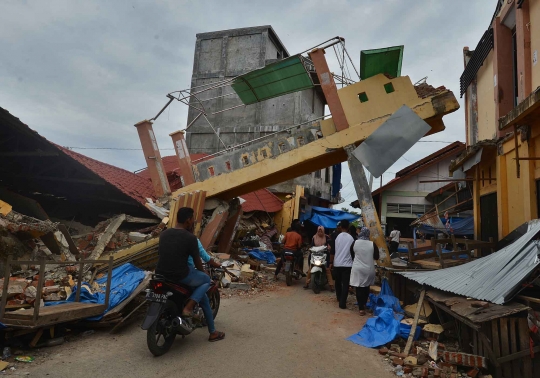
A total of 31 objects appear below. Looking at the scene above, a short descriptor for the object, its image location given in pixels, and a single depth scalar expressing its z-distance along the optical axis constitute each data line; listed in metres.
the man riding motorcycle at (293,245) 9.78
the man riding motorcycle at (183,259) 4.39
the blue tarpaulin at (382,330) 4.95
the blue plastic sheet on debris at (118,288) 5.46
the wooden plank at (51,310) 4.23
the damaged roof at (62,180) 9.32
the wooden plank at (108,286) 5.18
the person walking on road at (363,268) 6.89
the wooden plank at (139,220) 10.26
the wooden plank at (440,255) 6.58
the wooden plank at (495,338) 3.70
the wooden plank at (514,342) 3.68
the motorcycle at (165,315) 4.17
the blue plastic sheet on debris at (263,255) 13.50
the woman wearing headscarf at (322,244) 9.18
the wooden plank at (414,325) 4.55
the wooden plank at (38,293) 4.16
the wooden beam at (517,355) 3.58
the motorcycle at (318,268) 8.84
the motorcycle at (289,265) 9.72
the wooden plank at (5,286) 4.02
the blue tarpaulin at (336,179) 24.47
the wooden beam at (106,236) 8.93
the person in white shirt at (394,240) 15.15
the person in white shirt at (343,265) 7.25
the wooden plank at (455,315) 3.74
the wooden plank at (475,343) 4.16
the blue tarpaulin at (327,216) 19.31
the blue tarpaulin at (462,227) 14.73
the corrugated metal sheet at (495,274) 4.02
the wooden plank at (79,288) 5.10
